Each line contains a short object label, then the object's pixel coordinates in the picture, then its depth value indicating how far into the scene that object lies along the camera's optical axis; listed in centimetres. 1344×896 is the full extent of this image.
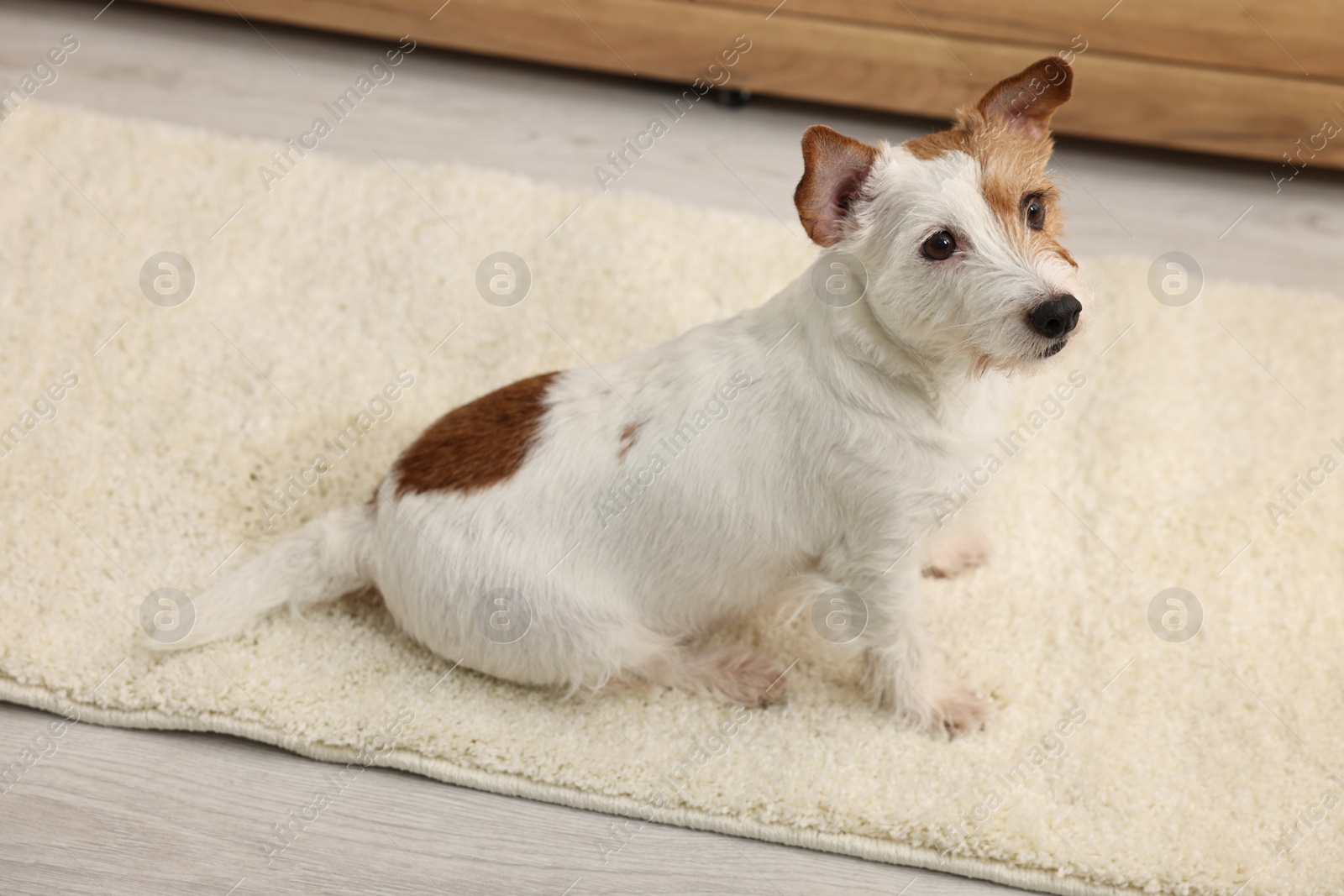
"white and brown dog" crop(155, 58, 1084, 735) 134
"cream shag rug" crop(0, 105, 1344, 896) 143
